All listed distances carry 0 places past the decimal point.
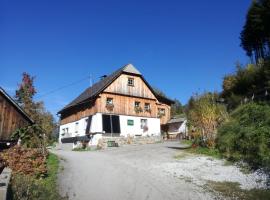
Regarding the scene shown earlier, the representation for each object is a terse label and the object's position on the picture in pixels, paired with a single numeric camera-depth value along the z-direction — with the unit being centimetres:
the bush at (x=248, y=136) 972
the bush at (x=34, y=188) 684
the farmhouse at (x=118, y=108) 2230
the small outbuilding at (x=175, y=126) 2725
